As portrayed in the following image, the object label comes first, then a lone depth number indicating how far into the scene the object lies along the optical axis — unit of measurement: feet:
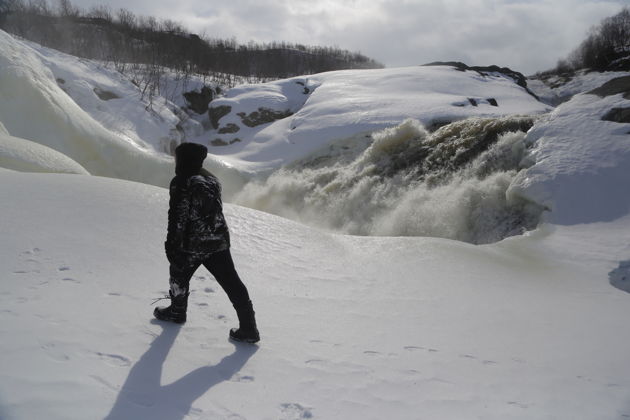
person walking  8.84
